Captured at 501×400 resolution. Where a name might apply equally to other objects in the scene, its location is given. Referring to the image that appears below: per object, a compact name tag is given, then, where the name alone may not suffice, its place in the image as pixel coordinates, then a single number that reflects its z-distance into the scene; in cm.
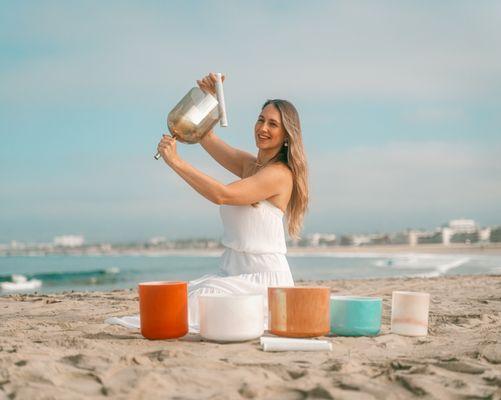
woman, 366
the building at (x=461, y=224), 8638
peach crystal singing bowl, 321
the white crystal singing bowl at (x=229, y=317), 311
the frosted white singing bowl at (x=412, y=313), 348
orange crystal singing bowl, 320
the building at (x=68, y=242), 10384
